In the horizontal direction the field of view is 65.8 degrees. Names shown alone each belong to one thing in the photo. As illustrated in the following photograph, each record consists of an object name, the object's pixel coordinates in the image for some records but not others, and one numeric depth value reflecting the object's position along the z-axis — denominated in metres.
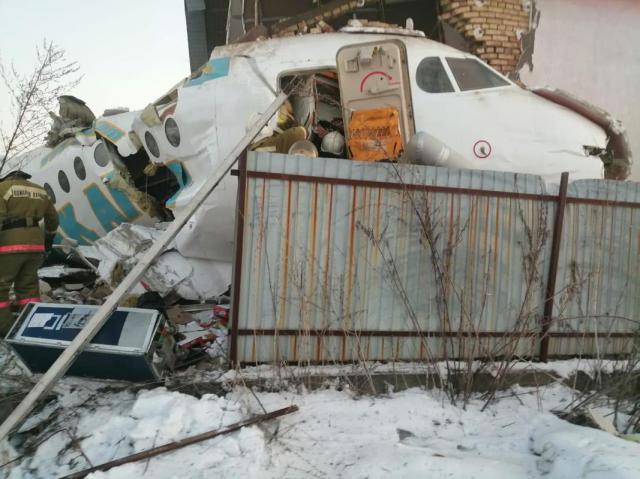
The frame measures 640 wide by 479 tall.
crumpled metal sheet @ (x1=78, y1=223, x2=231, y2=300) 6.30
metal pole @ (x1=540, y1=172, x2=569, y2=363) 4.44
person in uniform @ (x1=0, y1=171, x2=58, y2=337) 4.71
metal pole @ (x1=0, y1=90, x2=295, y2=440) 3.06
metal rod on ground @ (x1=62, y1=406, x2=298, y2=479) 2.74
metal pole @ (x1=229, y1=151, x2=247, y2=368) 3.90
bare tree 6.24
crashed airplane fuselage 5.79
